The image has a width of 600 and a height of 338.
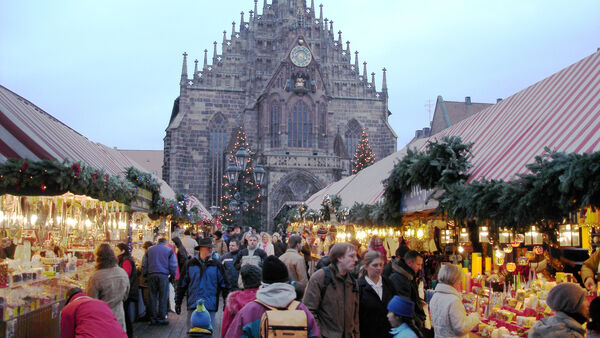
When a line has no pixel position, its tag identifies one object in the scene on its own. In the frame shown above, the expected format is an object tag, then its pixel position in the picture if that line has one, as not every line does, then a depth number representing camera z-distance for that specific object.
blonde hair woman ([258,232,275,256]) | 11.70
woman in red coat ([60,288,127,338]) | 3.99
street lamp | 16.46
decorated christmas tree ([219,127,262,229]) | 38.44
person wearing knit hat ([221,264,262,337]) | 4.44
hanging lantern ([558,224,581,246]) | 8.70
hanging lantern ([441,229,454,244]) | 10.94
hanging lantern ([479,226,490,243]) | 9.27
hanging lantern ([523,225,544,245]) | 9.45
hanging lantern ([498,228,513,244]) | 9.15
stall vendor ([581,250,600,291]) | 8.03
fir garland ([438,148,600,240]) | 4.41
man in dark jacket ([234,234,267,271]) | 8.81
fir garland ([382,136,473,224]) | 7.20
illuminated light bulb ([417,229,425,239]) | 11.98
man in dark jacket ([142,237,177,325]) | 10.31
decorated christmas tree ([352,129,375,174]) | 41.28
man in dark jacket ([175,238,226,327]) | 7.51
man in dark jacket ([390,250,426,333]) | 5.47
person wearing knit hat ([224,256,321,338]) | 3.62
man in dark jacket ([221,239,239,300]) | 7.80
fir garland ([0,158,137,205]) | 6.29
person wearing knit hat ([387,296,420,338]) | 3.85
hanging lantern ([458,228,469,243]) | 9.93
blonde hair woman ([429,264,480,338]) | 4.82
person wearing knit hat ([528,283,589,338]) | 3.72
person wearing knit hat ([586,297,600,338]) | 3.75
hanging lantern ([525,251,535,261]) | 9.68
